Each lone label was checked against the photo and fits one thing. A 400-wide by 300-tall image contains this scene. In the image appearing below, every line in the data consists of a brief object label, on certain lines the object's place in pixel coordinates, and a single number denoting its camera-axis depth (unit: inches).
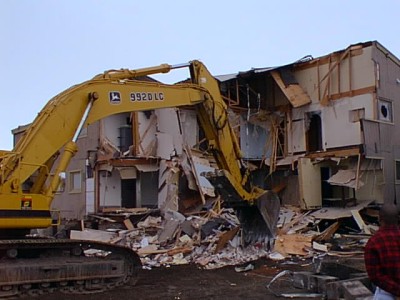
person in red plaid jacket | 179.6
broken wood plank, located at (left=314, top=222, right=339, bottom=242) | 660.1
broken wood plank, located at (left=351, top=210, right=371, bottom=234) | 698.0
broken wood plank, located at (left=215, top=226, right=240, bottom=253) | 578.2
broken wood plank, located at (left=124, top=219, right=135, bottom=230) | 837.2
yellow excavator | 372.8
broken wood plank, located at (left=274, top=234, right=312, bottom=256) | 582.3
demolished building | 799.7
